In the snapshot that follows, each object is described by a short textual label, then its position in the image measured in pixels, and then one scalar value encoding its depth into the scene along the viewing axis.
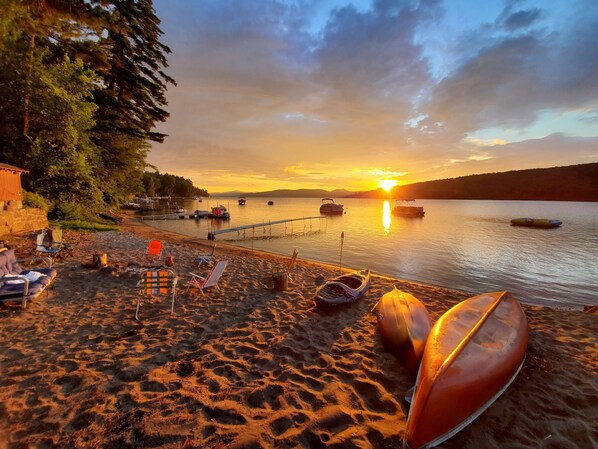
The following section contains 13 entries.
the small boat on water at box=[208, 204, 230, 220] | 45.25
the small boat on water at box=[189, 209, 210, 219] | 45.03
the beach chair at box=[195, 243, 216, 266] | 11.63
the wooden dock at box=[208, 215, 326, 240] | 23.51
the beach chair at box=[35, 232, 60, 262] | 9.40
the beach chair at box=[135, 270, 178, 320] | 6.28
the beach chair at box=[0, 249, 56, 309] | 5.79
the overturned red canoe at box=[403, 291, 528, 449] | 3.16
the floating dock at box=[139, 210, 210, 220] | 42.12
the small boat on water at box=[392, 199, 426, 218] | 66.50
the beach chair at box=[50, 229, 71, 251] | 10.15
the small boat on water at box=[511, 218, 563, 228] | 44.22
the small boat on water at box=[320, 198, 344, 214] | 69.12
